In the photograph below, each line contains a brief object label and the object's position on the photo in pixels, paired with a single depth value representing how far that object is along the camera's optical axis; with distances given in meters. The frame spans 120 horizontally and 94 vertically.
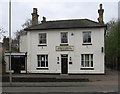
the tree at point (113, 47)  29.73
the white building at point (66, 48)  26.70
